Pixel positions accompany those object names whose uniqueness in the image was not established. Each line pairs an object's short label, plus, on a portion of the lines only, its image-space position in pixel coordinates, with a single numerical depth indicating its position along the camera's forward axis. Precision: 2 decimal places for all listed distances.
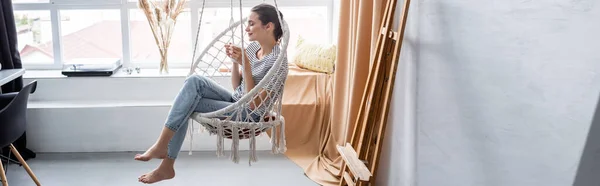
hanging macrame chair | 2.55
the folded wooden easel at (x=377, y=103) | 2.42
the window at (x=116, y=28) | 4.43
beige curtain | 3.11
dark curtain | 3.89
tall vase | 4.33
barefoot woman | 2.60
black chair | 2.90
